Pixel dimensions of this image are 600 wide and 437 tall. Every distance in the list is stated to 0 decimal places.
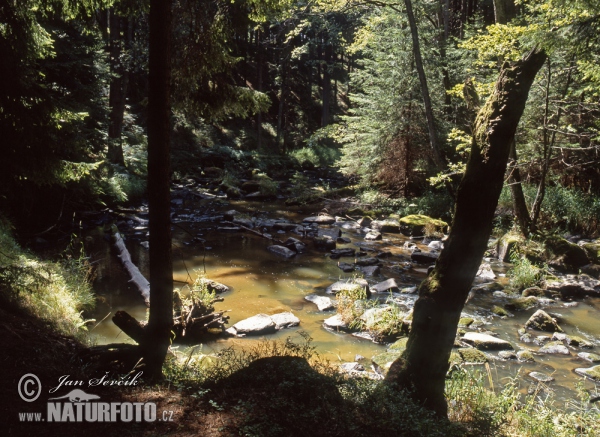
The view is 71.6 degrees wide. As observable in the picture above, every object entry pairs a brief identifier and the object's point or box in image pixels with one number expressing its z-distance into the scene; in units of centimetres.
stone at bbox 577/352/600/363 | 753
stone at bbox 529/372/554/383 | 685
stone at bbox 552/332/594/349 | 812
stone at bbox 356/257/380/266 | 1296
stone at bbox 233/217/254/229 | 1675
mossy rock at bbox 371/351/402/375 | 671
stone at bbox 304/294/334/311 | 963
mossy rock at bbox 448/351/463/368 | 698
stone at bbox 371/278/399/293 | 1081
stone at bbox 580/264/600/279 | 1182
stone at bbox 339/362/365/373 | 682
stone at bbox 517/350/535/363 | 753
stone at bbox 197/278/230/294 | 996
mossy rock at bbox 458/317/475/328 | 895
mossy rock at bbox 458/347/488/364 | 730
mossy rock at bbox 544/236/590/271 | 1235
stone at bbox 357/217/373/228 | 1823
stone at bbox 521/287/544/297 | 1073
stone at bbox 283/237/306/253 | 1413
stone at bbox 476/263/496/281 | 1210
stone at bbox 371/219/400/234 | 1744
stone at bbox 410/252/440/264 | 1344
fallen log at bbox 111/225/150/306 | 908
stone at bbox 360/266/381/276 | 1212
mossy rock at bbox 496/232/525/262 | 1354
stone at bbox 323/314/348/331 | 865
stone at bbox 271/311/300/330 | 852
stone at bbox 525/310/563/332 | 873
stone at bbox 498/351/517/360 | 760
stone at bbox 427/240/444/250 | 1471
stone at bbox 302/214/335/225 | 1832
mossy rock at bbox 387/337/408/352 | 747
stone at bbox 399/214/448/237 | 1680
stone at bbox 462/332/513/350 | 796
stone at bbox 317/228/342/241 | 1601
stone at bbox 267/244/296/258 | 1355
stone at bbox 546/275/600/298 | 1078
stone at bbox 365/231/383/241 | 1605
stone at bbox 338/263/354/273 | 1239
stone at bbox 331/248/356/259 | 1371
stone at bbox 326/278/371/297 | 1029
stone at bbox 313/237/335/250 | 1448
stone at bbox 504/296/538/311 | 996
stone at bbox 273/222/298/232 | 1675
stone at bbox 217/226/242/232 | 1616
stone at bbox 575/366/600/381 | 695
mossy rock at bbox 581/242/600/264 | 1240
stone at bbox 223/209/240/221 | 1763
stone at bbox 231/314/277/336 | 811
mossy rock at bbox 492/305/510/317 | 957
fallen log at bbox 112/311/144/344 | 477
